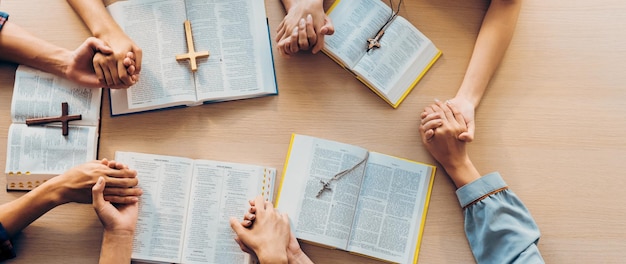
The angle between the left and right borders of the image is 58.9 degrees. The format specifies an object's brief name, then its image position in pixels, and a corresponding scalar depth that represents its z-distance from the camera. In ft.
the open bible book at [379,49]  4.50
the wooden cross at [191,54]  4.38
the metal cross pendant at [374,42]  4.52
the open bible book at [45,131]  4.23
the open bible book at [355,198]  4.33
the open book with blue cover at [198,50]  4.39
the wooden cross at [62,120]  4.26
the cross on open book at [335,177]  4.35
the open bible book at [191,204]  4.24
